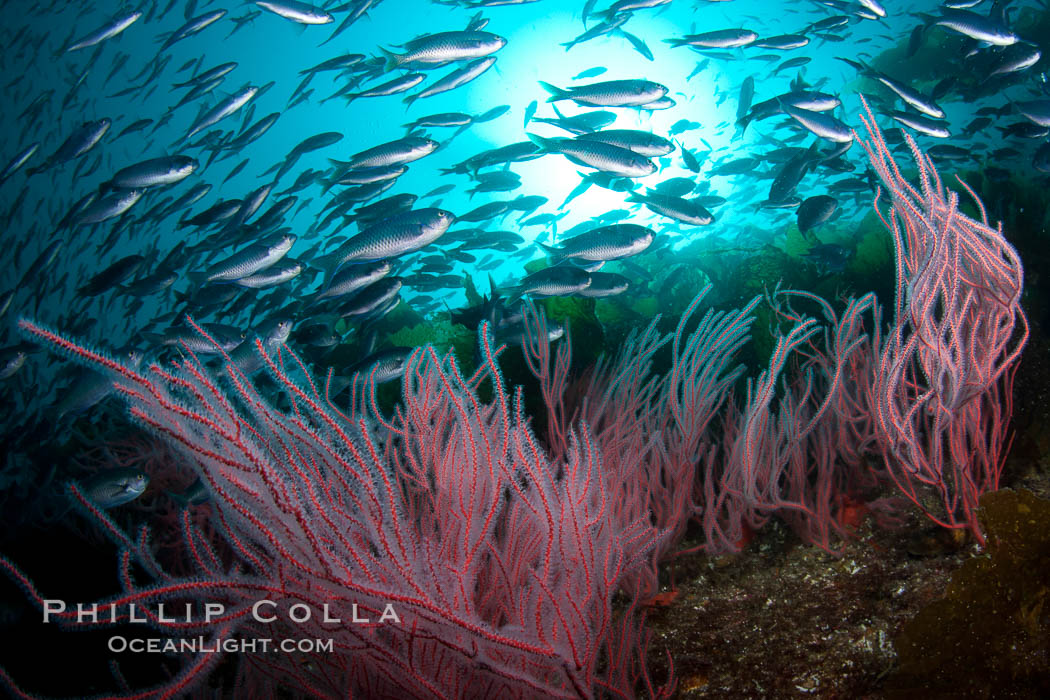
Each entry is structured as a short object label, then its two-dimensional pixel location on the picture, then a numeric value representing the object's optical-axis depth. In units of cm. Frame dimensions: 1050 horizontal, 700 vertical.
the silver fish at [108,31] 688
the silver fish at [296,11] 633
